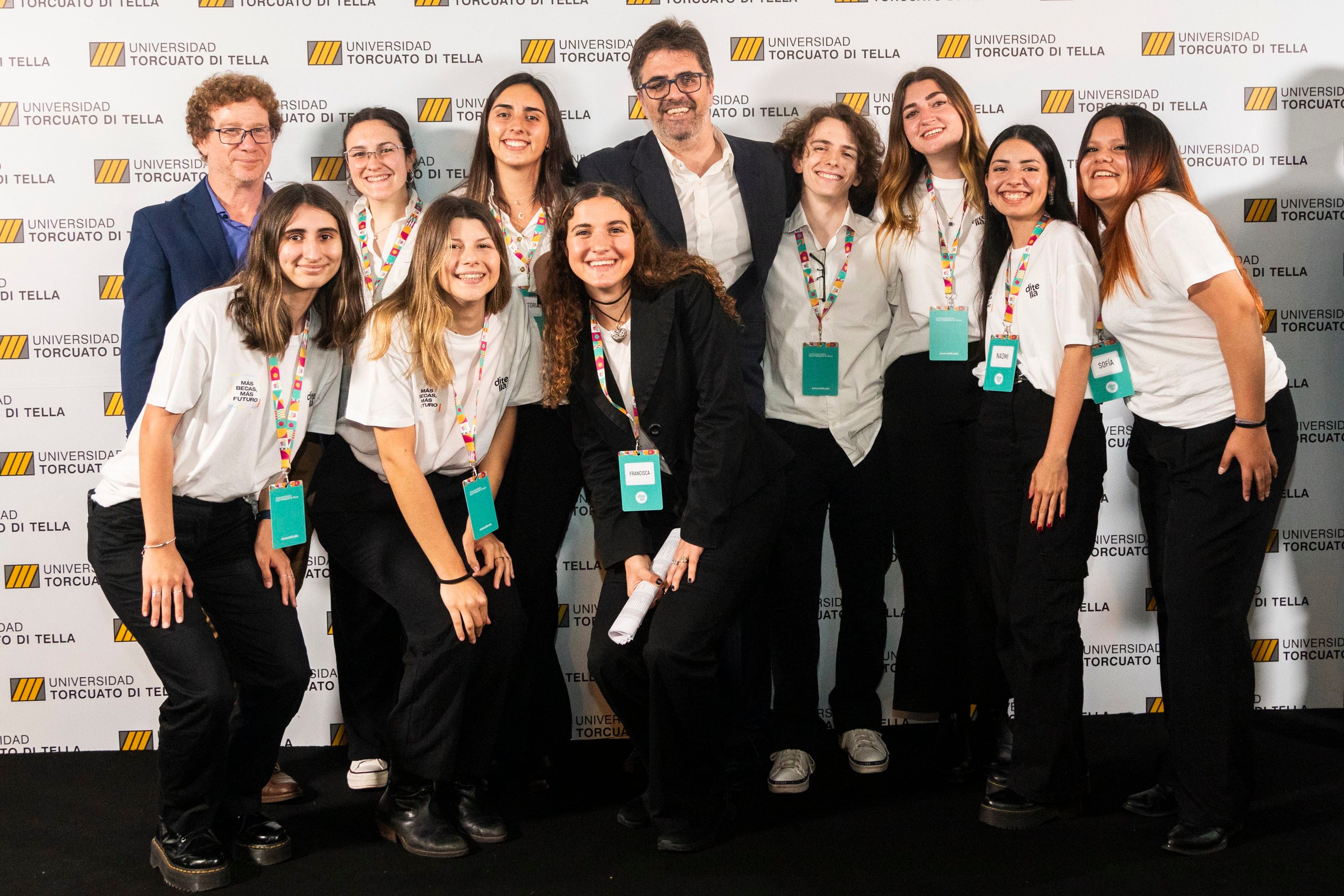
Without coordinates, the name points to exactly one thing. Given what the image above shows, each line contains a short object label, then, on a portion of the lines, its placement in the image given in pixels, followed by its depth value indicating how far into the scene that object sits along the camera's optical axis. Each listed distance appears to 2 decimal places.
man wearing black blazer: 3.11
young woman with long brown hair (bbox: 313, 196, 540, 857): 2.62
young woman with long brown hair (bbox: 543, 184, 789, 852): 2.62
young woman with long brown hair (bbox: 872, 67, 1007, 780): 2.99
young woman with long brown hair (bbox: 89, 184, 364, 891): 2.45
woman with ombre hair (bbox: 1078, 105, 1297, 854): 2.47
